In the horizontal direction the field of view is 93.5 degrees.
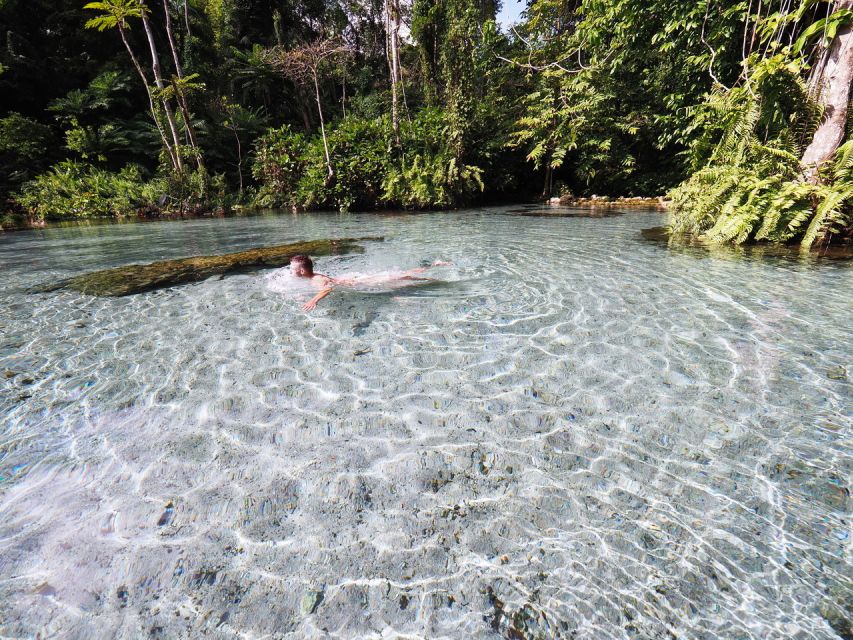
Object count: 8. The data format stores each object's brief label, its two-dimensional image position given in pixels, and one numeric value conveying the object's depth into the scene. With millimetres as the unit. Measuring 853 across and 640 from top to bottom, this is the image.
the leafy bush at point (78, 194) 16312
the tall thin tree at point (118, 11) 14448
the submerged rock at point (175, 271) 5672
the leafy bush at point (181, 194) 17219
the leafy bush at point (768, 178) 6320
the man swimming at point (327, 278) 5219
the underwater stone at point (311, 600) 1491
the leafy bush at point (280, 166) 18328
